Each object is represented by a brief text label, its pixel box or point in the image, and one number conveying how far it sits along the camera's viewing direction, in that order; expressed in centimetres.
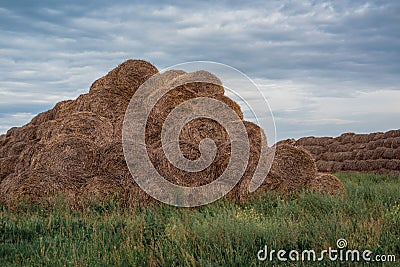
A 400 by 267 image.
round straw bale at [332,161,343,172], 1956
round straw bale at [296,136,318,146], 2216
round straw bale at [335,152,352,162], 1943
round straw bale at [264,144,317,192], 970
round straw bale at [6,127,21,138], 1680
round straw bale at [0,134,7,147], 1562
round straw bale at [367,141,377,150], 1841
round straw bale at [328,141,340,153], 2055
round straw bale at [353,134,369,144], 1928
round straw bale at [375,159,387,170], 1757
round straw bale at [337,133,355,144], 2015
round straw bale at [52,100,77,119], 1372
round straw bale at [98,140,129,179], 974
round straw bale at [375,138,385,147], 1819
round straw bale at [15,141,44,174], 1163
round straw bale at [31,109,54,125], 1523
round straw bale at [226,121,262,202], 916
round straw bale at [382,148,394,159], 1748
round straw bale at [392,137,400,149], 1747
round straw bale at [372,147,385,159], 1794
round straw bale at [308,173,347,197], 978
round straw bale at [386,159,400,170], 1706
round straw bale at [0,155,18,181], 1272
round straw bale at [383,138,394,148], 1781
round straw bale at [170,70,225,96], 1174
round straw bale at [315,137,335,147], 2120
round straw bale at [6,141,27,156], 1332
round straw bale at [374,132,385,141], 1860
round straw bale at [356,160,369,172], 1827
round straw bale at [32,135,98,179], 998
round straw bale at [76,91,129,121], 1259
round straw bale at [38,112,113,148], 1142
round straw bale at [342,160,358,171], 1885
